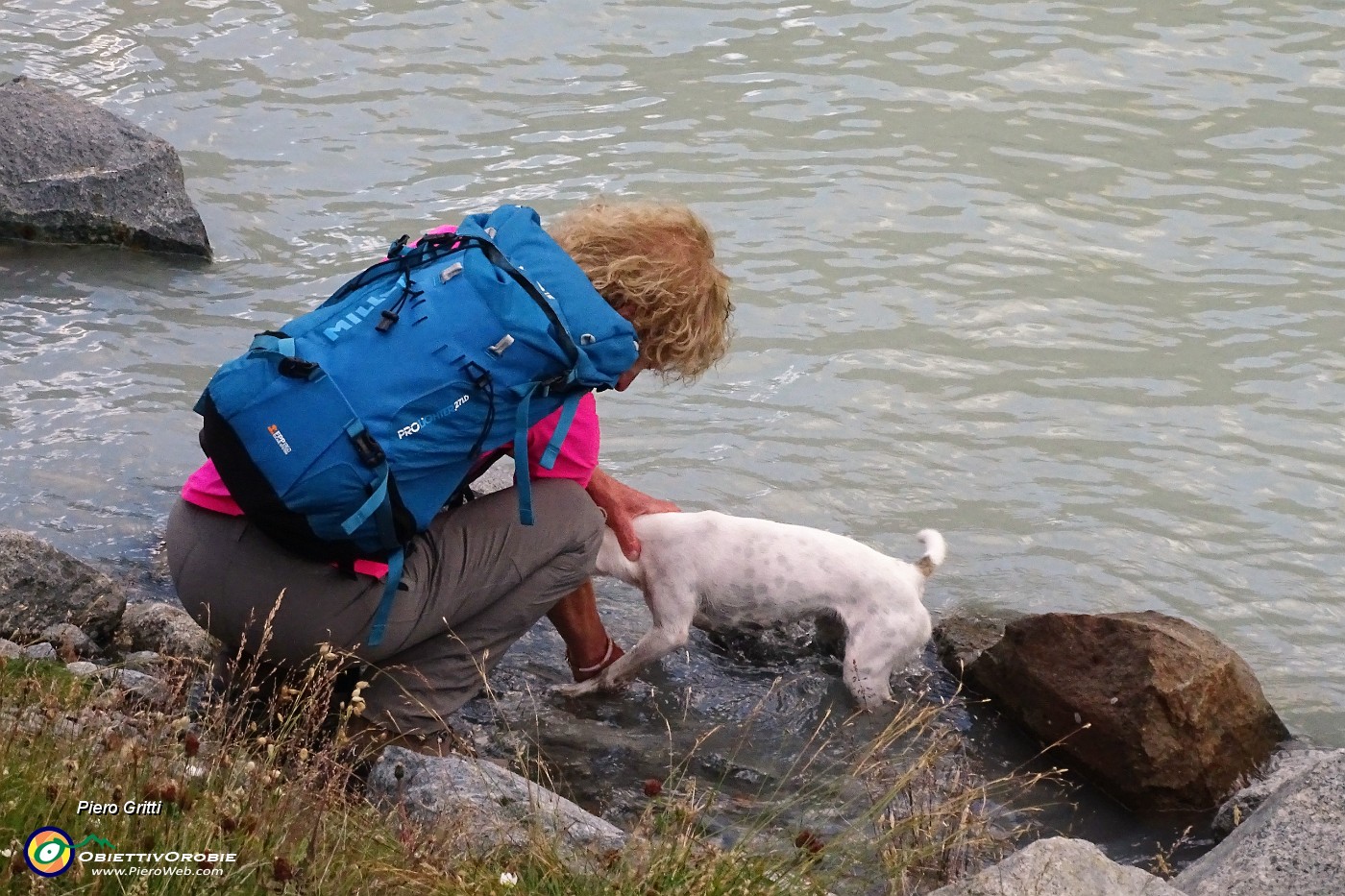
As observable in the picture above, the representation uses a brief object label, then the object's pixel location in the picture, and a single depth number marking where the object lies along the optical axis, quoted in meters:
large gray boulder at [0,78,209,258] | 8.30
